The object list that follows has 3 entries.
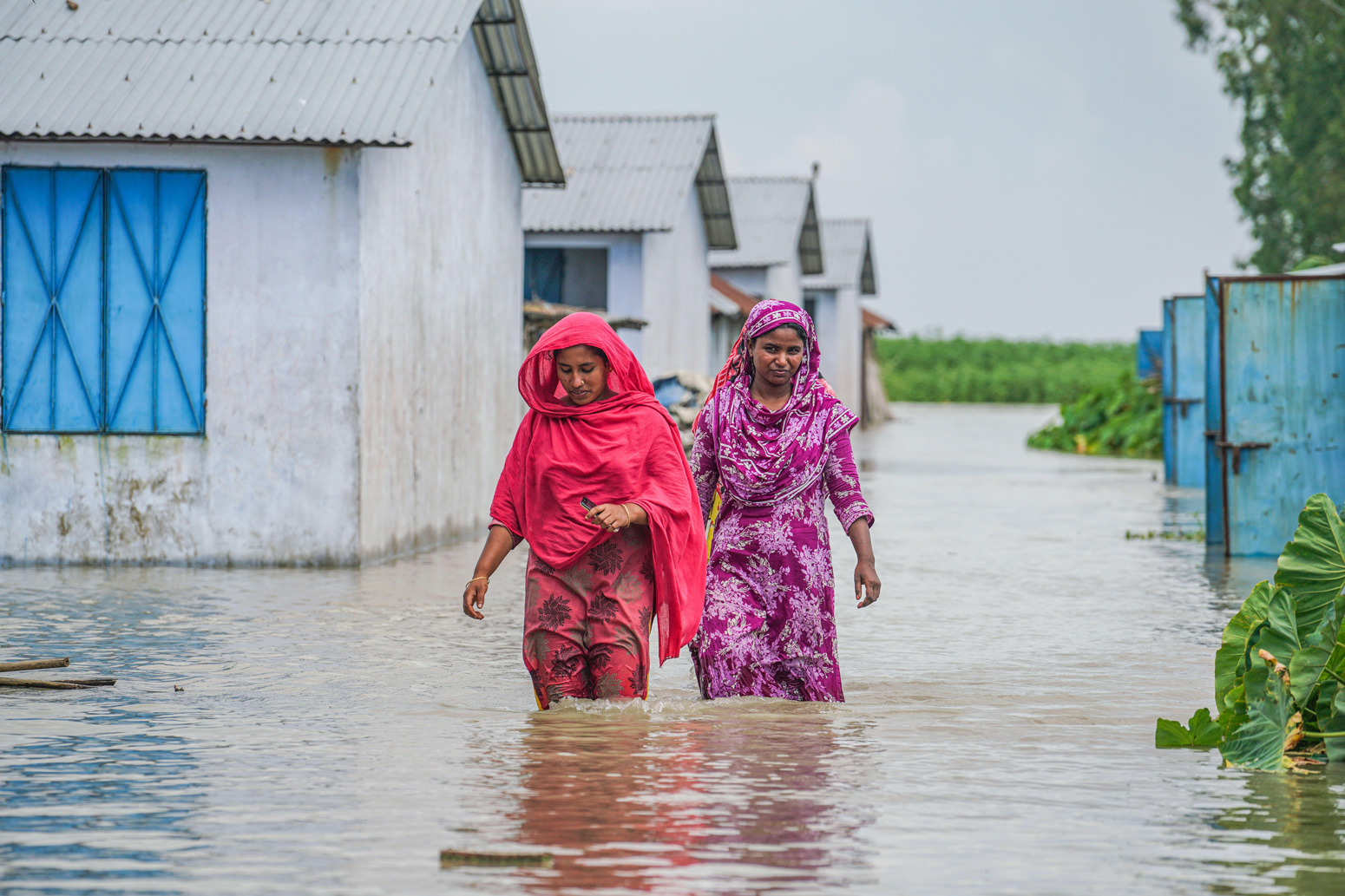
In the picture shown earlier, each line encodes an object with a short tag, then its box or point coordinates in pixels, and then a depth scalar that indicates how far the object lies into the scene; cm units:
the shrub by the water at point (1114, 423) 5844
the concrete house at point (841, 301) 8631
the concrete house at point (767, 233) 6981
